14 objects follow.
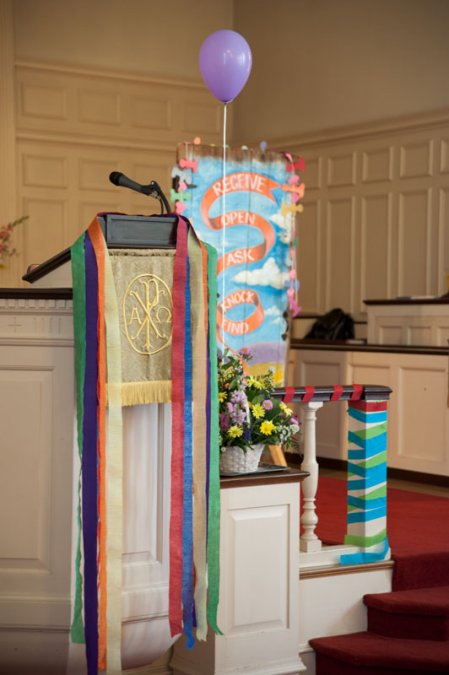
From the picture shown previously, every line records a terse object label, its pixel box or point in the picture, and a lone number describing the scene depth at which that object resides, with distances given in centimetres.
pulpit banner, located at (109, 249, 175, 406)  342
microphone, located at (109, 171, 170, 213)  342
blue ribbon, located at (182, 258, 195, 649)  353
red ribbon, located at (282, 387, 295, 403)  445
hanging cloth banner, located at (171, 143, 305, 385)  565
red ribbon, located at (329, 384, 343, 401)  457
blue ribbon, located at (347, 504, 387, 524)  466
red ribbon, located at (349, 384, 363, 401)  463
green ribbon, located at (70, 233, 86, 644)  337
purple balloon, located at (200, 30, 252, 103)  579
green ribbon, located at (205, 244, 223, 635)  358
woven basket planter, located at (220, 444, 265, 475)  416
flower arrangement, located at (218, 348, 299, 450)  409
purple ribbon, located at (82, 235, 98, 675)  336
